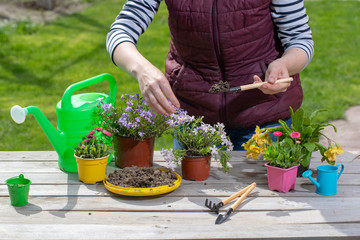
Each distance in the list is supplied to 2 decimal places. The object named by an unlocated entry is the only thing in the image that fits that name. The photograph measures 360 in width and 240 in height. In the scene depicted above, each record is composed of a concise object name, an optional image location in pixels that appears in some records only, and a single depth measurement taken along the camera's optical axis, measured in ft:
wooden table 5.01
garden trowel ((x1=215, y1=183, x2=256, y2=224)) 5.25
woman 6.68
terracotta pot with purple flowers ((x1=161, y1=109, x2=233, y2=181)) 6.32
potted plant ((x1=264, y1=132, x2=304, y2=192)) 6.06
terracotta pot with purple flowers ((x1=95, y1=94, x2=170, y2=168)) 6.55
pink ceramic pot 6.03
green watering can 6.47
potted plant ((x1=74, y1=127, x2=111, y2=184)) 6.21
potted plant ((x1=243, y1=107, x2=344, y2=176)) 6.27
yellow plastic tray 5.76
